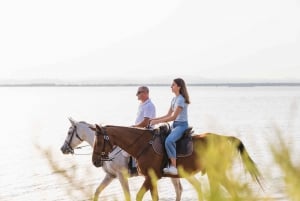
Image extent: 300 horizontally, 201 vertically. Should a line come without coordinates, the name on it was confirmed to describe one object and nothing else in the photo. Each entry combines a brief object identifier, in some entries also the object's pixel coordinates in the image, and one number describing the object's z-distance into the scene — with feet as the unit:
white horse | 36.88
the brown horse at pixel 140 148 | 33.81
